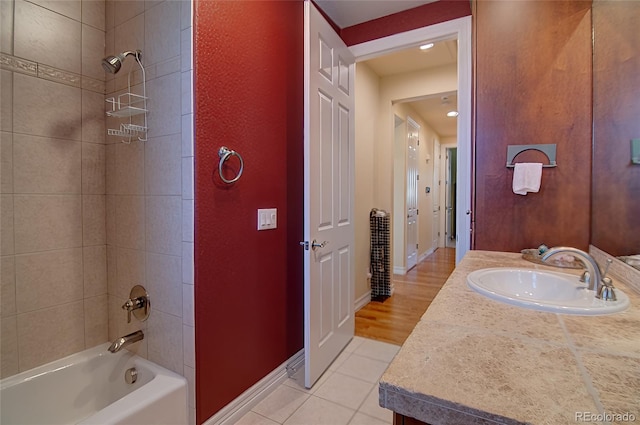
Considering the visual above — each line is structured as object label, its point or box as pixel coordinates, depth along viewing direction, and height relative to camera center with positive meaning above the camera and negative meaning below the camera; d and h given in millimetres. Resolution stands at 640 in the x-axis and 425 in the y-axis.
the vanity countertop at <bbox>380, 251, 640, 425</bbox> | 465 -303
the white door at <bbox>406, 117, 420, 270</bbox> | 4631 +248
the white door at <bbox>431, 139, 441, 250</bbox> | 6598 +359
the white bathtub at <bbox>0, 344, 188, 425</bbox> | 1235 -845
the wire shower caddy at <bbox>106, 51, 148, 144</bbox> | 1481 +491
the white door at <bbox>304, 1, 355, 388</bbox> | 1808 +108
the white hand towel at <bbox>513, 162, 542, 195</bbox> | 1722 +181
